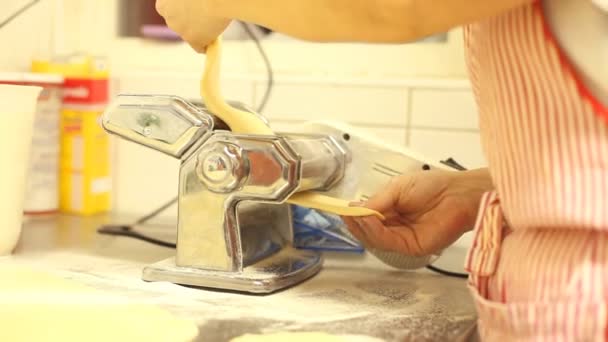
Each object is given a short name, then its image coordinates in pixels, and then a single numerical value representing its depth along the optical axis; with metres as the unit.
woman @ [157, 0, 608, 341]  0.39
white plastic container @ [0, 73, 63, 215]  1.01
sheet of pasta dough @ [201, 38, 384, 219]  0.65
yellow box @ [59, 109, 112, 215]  1.06
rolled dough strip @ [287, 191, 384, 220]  0.65
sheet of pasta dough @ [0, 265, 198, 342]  0.50
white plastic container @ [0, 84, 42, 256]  0.73
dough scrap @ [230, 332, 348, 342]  0.51
